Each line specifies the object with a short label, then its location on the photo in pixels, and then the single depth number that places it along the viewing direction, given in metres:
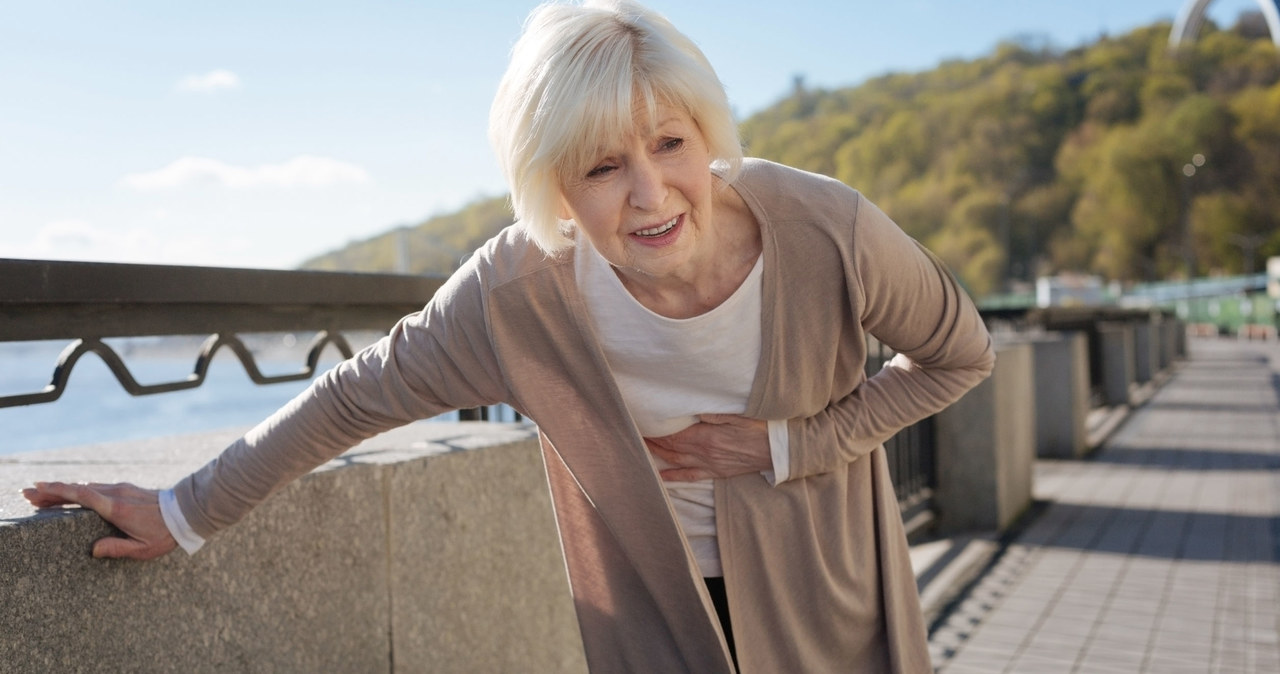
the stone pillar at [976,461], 6.90
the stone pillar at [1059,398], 9.98
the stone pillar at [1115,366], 14.69
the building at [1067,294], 43.49
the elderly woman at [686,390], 1.91
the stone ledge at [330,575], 1.96
